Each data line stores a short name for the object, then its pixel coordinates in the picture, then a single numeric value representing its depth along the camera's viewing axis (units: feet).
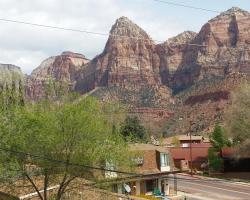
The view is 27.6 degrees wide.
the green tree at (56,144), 90.74
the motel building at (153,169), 167.96
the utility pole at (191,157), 261.20
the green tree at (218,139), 259.80
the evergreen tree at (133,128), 272.10
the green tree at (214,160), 250.98
